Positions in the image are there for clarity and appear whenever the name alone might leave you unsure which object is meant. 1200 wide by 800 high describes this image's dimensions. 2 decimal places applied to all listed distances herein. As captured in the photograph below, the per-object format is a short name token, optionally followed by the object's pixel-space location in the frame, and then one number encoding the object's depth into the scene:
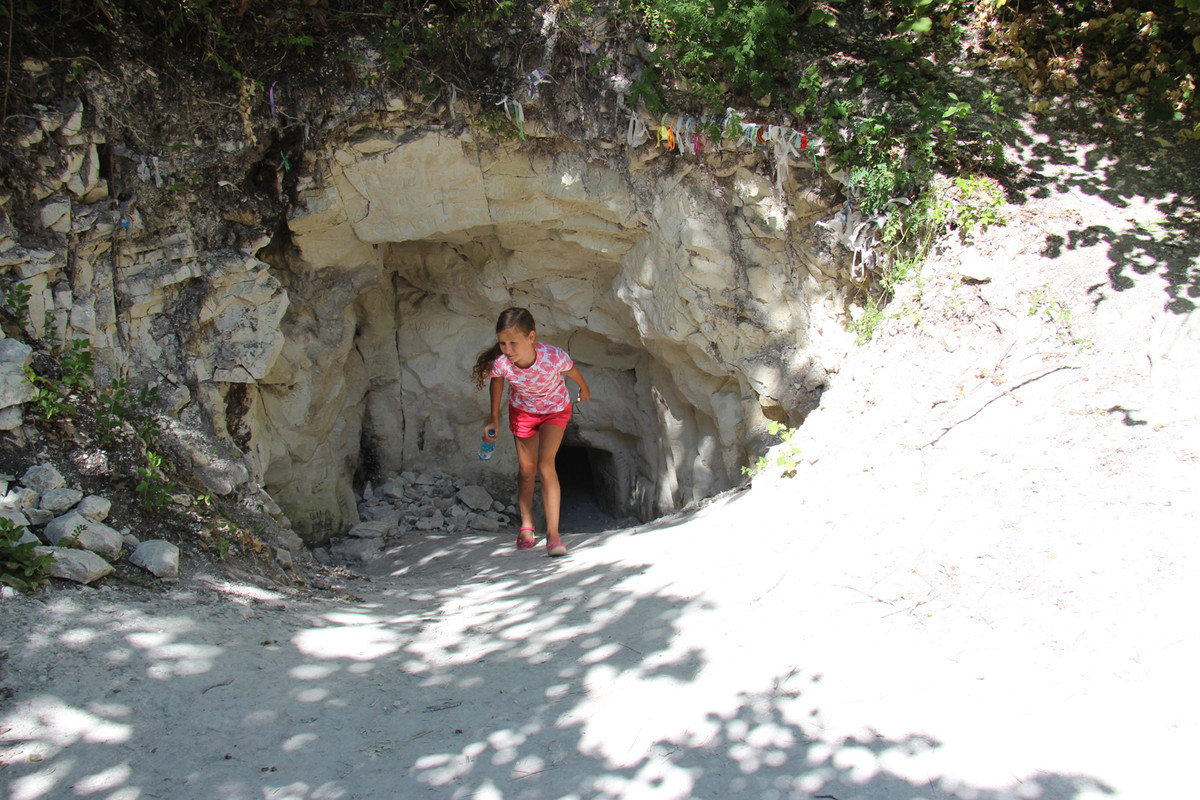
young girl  4.09
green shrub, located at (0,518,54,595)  2.34
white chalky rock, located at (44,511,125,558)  2.61
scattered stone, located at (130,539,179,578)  2.72
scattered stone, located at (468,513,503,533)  6.31
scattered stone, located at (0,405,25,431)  2.83
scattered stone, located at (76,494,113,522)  2.76
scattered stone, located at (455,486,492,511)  6.55
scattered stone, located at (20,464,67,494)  2.73
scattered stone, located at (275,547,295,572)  3.54
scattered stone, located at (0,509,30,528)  2.51
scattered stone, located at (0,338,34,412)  2.87
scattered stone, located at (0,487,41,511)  2.58
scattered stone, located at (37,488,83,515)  2.70
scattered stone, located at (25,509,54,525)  2.62
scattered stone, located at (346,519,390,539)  5.75
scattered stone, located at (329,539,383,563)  5.41
